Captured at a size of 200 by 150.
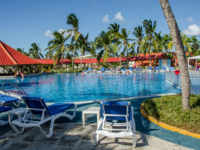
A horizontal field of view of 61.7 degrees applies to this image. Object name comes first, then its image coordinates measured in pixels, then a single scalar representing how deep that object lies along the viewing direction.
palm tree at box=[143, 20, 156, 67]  30.80
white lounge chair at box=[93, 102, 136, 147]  3.36
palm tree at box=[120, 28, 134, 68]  32.28
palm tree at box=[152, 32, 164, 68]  30.07
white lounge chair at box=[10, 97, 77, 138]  3.62
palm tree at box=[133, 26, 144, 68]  33.12
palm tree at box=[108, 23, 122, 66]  33.59
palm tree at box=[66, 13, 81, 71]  33.47
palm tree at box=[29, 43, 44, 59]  61.06
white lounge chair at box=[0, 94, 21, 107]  5.33
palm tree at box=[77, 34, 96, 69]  34.78
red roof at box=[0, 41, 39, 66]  24.78
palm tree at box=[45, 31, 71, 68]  36.47
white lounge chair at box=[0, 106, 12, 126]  4.11
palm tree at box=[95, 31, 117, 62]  33.53
